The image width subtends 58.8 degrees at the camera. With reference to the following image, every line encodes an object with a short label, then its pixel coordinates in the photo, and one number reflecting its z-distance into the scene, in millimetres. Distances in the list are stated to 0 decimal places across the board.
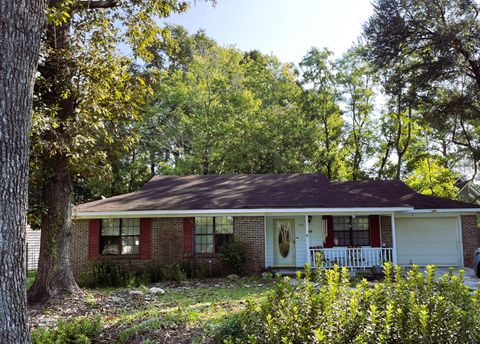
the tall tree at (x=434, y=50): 17031
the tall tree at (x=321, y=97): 27141
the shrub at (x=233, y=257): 15078
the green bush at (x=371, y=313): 4156
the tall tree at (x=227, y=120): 25750
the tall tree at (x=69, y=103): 10383
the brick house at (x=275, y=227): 15547
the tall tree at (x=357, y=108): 27625
